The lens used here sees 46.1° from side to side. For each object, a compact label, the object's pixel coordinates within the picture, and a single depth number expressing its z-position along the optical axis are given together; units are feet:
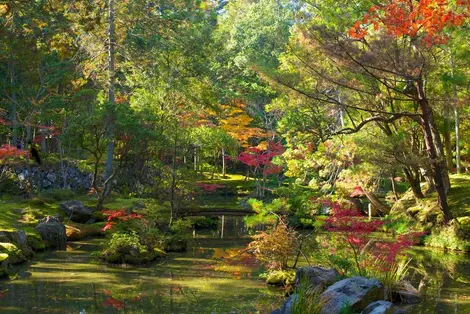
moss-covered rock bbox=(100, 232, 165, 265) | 43.16
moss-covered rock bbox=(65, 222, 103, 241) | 55.52
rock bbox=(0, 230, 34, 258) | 43.19
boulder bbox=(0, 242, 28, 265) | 40.78
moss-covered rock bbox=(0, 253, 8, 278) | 36.60
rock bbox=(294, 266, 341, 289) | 31.58
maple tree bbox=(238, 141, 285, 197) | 93.81
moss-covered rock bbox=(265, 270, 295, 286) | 35.58
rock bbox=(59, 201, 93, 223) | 61.93
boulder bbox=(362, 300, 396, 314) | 23.61
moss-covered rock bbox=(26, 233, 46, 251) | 47.69
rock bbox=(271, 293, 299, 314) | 24.90
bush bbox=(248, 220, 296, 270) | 36.09
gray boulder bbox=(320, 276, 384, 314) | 25.93
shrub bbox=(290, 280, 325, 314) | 23.88
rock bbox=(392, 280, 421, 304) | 31.58
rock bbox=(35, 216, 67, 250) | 50.08
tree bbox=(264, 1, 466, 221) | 33.28
